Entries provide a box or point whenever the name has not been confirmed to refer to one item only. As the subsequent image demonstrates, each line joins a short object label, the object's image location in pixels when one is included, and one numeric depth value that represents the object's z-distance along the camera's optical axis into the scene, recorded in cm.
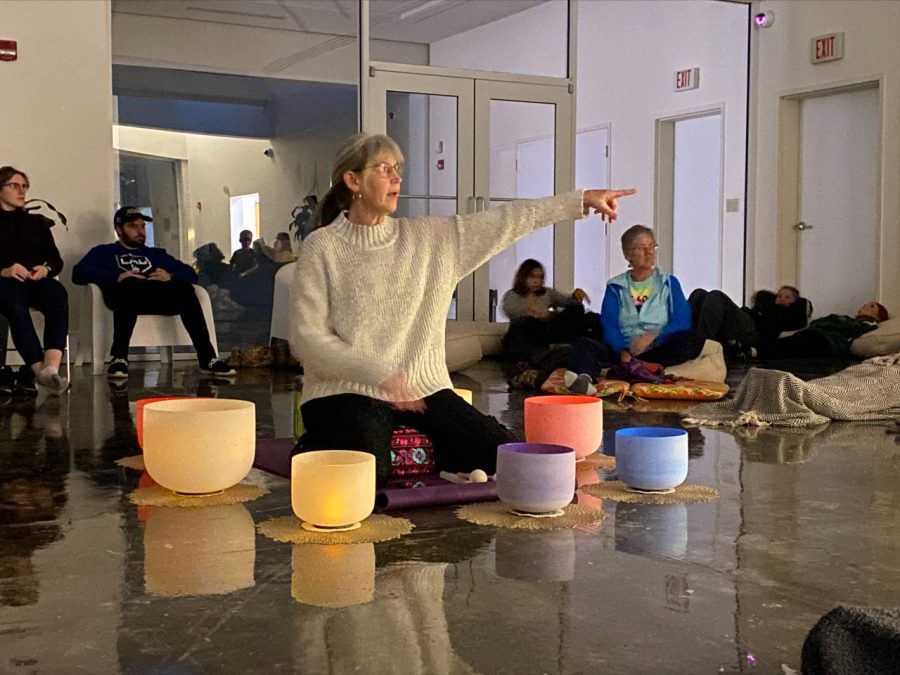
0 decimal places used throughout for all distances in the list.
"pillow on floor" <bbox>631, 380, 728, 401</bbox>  481
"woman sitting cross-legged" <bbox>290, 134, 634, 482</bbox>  281
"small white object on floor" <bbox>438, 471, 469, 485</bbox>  283
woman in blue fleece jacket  507
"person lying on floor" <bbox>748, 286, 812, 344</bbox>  713
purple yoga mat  259
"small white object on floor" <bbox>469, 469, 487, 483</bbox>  278
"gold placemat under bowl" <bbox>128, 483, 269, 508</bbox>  269
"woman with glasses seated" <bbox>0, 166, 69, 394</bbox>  520
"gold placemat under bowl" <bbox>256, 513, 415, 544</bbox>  230
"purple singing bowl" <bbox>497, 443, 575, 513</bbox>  244
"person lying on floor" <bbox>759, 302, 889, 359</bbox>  677
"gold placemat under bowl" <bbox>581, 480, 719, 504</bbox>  270
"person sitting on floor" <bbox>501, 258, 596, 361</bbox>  661
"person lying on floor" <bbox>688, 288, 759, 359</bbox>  666
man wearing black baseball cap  620
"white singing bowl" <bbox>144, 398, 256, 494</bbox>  263
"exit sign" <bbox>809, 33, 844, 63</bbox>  780
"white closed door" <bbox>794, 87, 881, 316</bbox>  777
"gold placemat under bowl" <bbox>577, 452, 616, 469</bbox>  319
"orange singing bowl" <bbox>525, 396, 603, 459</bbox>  309
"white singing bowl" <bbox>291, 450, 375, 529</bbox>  233
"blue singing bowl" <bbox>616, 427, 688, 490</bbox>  274
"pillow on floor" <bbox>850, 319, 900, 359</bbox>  664
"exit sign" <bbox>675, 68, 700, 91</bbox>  879
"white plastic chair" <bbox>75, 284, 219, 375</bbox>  630
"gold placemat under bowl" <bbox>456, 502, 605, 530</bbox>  243
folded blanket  406
